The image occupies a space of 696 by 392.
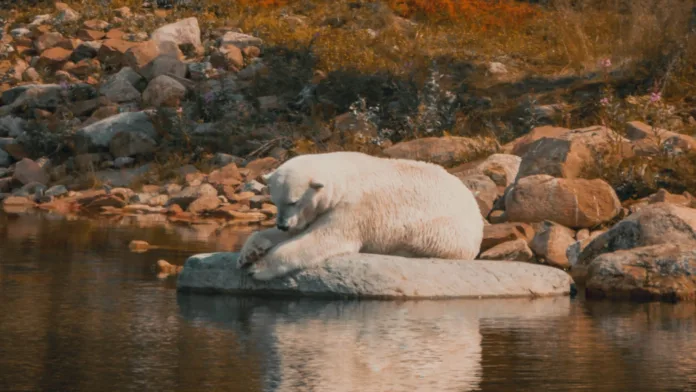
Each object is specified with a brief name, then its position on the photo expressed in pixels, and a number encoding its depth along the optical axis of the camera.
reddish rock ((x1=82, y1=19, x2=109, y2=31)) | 33.50
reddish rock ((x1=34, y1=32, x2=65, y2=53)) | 32.81
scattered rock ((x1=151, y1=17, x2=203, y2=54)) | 32.38
